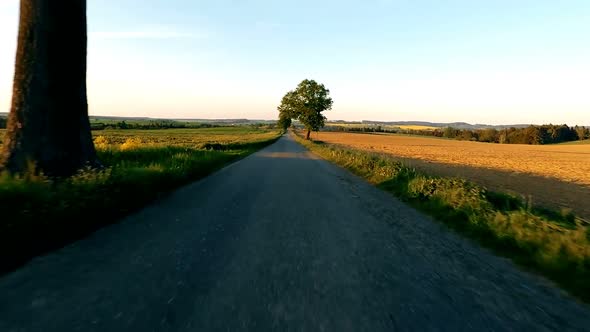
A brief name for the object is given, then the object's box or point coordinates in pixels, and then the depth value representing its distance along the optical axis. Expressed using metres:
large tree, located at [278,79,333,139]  57.78
